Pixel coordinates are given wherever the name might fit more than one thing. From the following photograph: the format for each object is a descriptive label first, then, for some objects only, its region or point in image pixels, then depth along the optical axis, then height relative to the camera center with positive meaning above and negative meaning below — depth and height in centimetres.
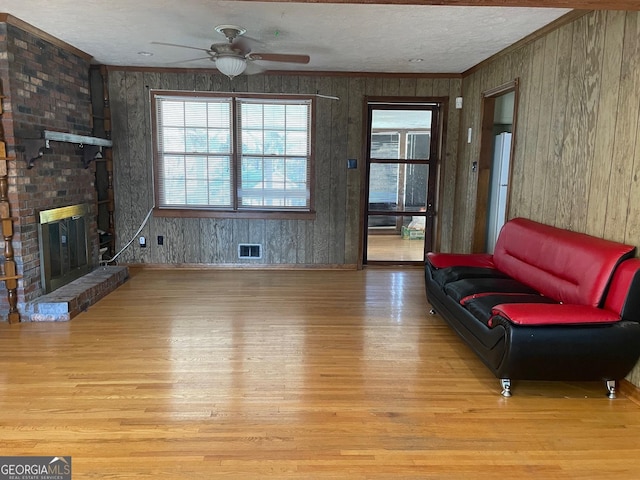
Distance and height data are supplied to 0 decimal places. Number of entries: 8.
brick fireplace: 383 +42
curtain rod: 574 +102
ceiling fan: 351 +96
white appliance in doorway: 553 -8
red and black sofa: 253 -80
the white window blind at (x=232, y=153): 580 +27
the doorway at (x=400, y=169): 600 +10
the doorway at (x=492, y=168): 514 +12
